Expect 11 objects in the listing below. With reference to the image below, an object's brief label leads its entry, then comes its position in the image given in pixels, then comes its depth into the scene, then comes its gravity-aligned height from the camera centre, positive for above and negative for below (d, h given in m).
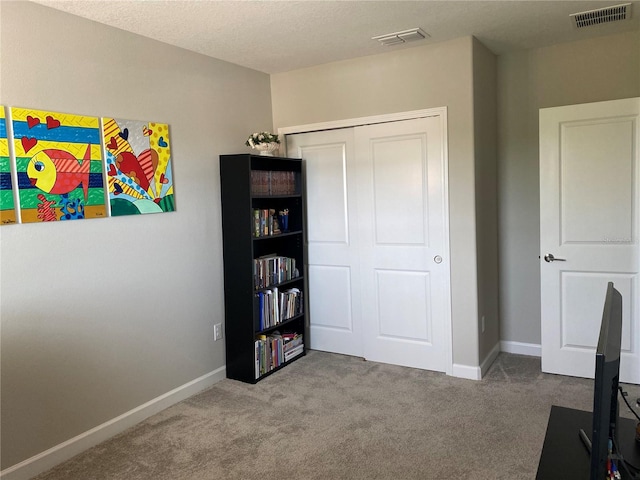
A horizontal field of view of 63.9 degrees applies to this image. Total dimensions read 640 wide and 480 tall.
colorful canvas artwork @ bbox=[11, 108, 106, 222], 2.67 +0.28
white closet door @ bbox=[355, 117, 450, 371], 3.89 -0.31
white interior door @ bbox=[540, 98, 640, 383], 3.51 -0.22
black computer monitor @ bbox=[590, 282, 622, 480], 1.07 -0.42
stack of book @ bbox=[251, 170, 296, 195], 3.96 +0.20
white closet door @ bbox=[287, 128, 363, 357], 4.32 -0.30
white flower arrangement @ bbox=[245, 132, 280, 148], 4.02 +0.54
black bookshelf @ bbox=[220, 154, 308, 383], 3.83 -0.32
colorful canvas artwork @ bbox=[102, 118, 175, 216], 3.12 +0.30
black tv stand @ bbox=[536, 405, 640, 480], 1.45 -0.77
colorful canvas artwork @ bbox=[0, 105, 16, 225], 2.58 +0.19
